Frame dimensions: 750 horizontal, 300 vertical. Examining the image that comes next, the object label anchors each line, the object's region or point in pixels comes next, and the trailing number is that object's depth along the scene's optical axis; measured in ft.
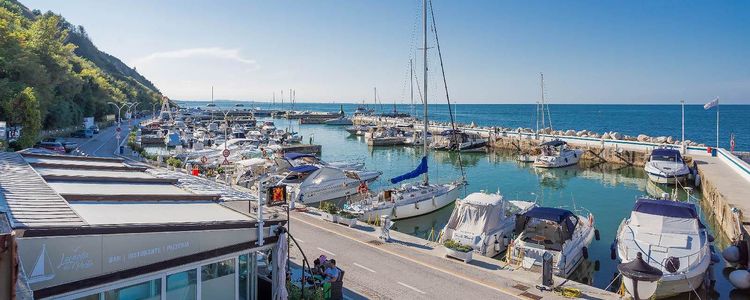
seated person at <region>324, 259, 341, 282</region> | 46.12
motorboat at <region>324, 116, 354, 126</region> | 437.99
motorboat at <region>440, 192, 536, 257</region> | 72.79
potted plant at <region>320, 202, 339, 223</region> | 79.75
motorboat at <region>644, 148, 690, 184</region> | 142.14
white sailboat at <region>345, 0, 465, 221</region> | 92.12
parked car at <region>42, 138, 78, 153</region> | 151.37
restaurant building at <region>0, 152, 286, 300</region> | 25.30
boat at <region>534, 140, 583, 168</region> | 178.66
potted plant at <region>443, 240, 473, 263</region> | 60.23
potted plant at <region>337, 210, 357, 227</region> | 77.51
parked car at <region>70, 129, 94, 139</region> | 211.20
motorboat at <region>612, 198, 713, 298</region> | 56.44
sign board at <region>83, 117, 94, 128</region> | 235.97
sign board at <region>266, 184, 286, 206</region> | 39.68
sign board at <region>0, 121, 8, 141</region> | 112.33
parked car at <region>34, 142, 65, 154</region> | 138.31
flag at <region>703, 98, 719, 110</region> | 130.03
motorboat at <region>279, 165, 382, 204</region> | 106.22
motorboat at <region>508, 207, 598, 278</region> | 62.39
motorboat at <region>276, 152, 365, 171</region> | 131.23
